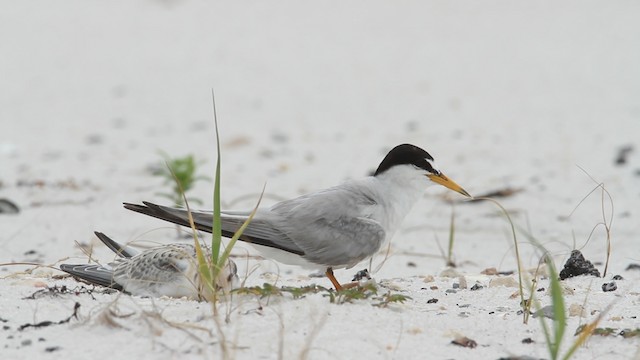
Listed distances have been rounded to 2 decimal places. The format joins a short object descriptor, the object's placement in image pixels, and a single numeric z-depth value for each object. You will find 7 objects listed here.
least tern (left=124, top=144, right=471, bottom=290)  8.18
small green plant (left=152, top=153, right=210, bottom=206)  11.47
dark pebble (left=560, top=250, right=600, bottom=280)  8.91
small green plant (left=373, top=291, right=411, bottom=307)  7.16
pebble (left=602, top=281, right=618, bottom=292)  8.49
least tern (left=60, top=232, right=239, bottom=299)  8.02
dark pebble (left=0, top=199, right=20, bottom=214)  12.34
